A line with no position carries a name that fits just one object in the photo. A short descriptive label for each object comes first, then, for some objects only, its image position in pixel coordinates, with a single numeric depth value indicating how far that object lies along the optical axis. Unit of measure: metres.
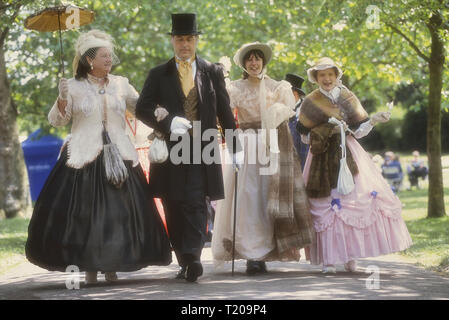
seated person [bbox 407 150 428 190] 31.66
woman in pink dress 8.95
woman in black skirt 8.12
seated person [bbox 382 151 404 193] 31.38
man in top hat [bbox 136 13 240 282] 8.38
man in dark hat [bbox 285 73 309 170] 12.02
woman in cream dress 9.16
